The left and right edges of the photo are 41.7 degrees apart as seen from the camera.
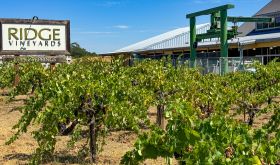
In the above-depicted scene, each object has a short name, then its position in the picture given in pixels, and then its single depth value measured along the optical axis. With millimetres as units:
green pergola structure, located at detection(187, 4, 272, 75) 23615
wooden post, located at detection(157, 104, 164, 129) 8500
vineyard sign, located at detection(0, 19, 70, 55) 14926
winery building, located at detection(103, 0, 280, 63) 26433
